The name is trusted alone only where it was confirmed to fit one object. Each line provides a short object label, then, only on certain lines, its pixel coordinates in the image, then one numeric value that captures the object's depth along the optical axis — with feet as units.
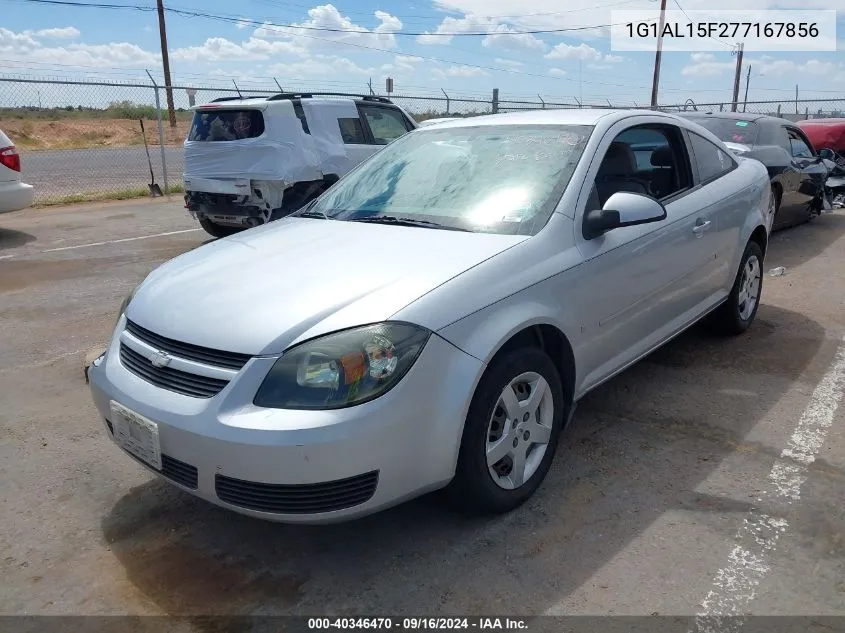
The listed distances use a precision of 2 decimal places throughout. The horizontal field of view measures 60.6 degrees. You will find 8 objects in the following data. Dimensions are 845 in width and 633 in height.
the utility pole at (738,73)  129.59
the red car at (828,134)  40.24
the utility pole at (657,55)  99.73
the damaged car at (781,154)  26.89
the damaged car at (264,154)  26.71
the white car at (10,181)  29.94
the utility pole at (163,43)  94.22
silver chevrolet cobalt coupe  7.91
